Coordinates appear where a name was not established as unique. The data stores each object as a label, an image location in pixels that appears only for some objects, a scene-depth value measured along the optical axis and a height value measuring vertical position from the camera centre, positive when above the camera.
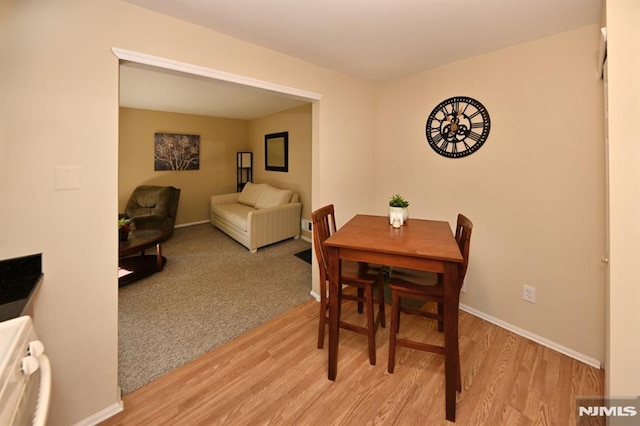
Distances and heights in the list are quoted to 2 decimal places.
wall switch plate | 1.29 +0.16
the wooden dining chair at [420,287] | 1.54 -0.46
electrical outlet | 2.12 -0.65
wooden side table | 3.00 -0.62
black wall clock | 2.30 +0.75
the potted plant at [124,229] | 3.11 -0.22
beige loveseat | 4.16 -0.07
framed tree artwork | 5.24 +1.17
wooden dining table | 1.43 -0.26
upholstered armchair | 4.31 +0.08
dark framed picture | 5.19 +1.18
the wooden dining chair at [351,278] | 1.79 -0.45
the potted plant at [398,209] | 2.02 +0.01
